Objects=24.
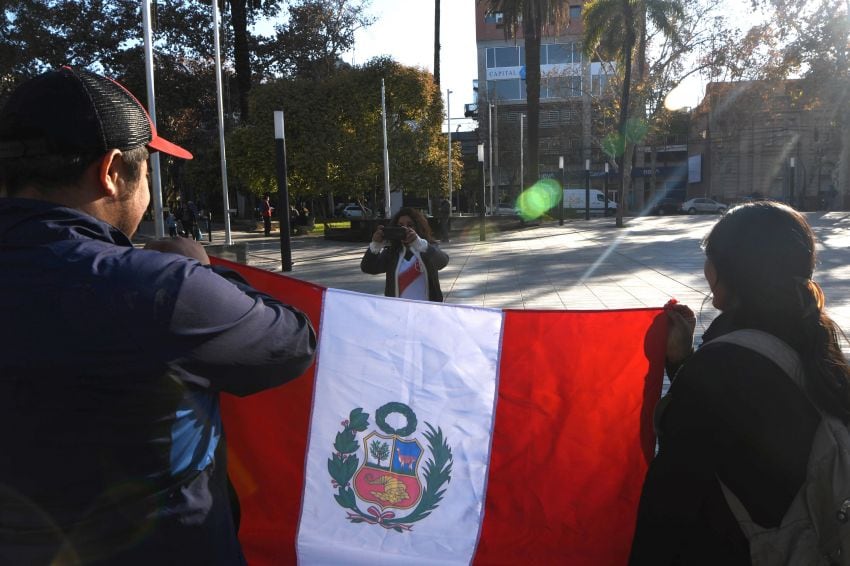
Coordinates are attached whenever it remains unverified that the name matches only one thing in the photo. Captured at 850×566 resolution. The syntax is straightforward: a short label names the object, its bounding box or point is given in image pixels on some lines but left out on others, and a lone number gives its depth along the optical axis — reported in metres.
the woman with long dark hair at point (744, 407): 1.56
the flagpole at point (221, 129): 20.42
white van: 49.00
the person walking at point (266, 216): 28.23
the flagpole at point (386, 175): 23.67
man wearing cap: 1.13
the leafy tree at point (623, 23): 27.88
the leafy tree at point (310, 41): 34.91
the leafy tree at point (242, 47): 28.03
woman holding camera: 5.25
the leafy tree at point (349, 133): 26.73
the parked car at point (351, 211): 50.50
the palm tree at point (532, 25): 26.02
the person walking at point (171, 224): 24.11
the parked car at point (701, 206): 46.72
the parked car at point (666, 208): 49.28
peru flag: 2.69
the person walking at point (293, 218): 29.84
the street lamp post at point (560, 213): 31.42
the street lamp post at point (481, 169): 22.08
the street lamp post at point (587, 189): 32.13
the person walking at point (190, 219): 26.33
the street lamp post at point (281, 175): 12.35
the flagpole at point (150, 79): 14.20
